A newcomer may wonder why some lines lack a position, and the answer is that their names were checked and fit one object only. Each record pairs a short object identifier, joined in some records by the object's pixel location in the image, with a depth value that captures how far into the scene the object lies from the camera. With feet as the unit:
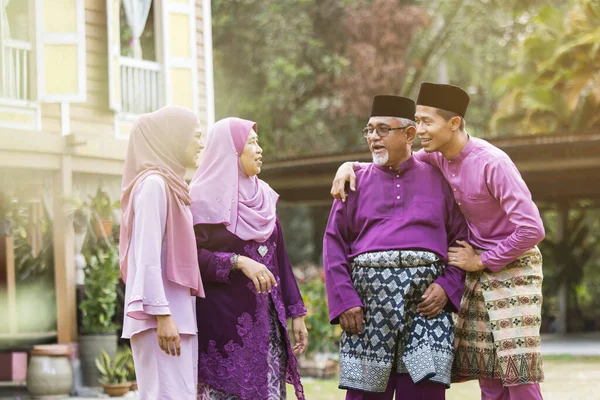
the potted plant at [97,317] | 35.45
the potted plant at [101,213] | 37.52
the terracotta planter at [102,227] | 37.45
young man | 16.01
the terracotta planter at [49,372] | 33.65
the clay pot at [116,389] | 34.17
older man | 15.90
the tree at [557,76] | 57.88
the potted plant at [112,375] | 34.27
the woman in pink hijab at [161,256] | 14.12
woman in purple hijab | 15.65
